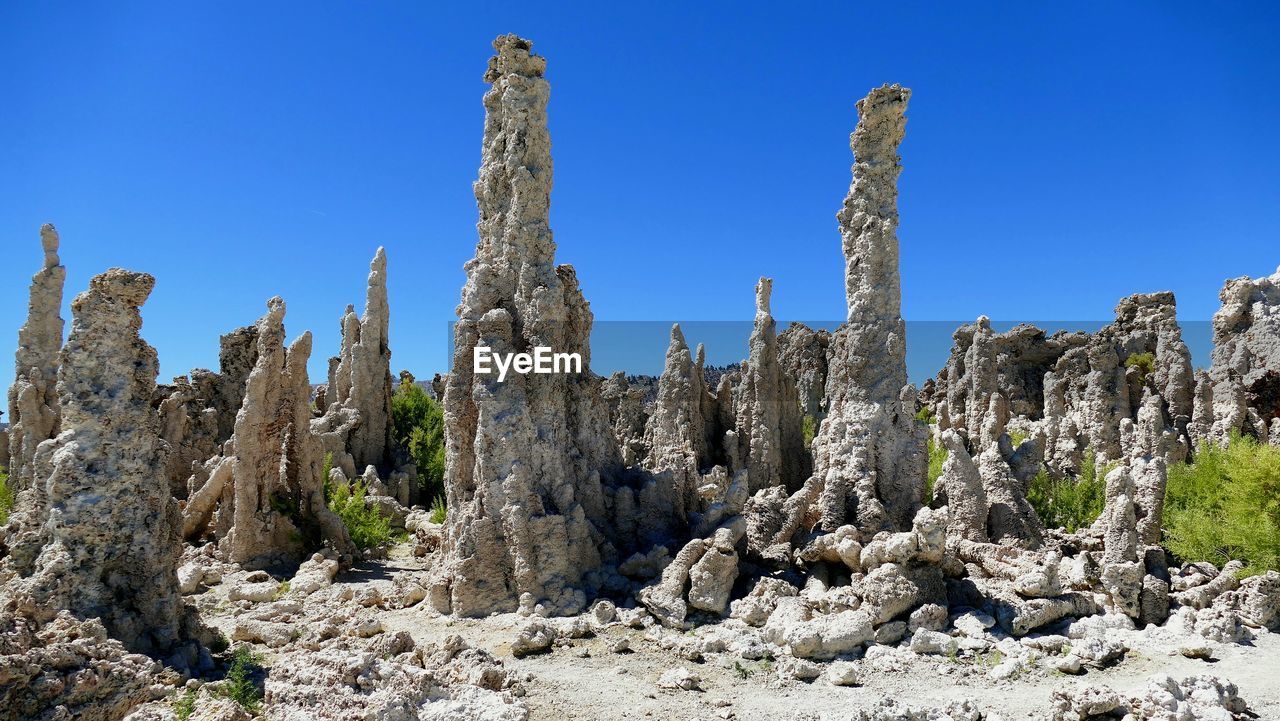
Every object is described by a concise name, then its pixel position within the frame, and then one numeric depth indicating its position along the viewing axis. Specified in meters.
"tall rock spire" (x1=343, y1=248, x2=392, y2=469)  19.95
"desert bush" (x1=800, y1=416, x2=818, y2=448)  23.08
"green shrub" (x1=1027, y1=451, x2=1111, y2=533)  12.89
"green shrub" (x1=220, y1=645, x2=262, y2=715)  6.71
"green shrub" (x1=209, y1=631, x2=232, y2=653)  8.25
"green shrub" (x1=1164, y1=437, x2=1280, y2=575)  9.34
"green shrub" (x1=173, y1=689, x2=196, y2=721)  6.25
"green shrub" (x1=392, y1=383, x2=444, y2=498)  20.20
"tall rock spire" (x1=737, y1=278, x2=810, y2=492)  15.81
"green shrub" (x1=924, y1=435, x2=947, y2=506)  15.19
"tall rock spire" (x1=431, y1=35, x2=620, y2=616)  10.01
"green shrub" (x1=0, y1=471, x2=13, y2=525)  14.03
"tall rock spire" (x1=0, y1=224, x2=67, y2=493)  16.62
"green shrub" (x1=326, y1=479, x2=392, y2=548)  13.73
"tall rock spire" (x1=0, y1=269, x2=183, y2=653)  7.27
